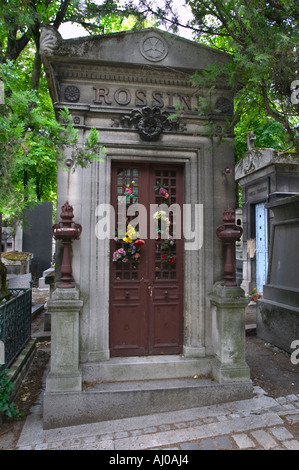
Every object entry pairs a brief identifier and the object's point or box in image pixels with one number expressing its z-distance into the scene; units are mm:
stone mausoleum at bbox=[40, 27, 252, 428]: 4502
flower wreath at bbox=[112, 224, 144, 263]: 4762
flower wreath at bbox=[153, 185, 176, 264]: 4945
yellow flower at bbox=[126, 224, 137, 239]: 4836
